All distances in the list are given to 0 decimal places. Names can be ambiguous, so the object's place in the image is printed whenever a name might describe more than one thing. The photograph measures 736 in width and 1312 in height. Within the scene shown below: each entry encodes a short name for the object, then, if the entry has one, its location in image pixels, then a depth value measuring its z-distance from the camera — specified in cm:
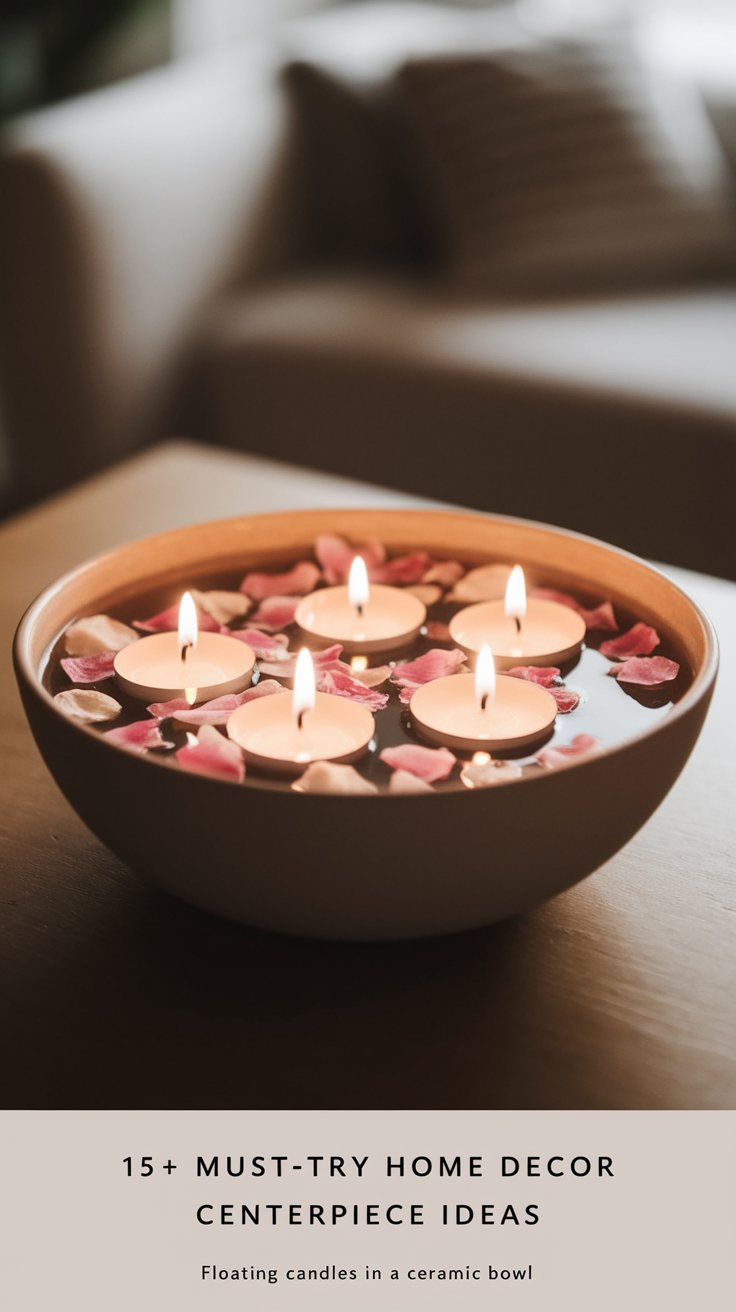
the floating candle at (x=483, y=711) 66
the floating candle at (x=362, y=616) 78
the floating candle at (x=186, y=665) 71
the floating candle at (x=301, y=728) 64
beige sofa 179
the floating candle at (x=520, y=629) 76
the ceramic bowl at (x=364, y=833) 53
